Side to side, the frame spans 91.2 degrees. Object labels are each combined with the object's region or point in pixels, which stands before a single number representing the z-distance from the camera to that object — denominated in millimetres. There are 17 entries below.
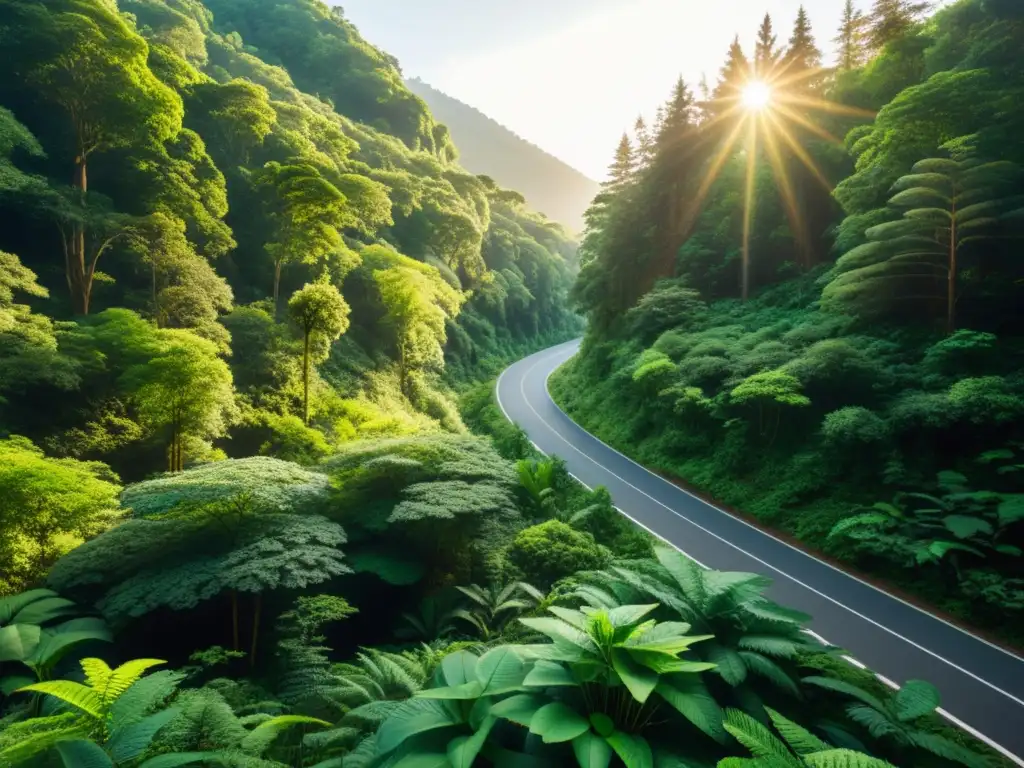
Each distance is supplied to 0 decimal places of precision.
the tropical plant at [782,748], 3418
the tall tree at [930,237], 15719
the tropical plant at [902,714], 5191
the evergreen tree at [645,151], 34281
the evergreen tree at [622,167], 35531
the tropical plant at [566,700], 4043
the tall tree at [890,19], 27733
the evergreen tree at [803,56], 32344
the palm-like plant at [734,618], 5320
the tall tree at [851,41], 32719
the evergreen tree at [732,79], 34056
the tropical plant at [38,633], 6492
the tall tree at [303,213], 18359
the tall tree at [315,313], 16672
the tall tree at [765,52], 33938
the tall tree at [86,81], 13555
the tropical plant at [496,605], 9469
